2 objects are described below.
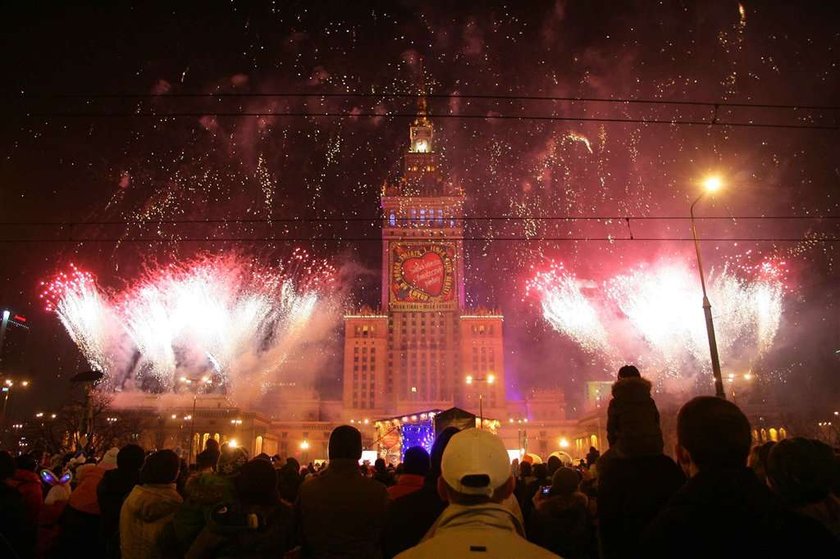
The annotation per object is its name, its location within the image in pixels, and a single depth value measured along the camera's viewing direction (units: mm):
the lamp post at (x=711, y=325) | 14781
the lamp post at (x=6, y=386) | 47219
